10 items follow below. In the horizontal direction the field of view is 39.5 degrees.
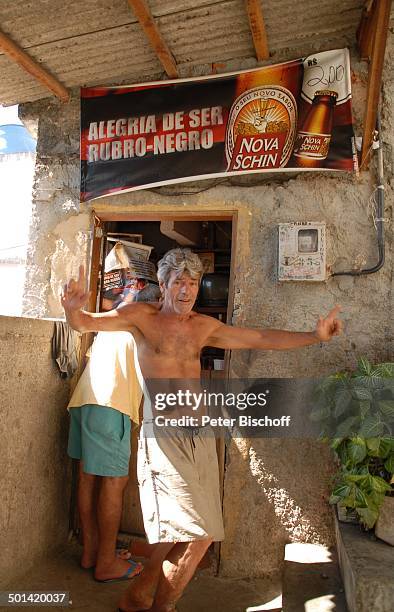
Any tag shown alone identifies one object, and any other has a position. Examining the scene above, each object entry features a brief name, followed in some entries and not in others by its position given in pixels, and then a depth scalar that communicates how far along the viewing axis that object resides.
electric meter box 3.72
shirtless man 2.84
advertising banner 3.82
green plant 2.84
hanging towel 3.92
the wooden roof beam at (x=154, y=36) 3.29
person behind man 3.65
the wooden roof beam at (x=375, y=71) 3.12
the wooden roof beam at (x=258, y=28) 3.32
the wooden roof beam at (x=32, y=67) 3.61
